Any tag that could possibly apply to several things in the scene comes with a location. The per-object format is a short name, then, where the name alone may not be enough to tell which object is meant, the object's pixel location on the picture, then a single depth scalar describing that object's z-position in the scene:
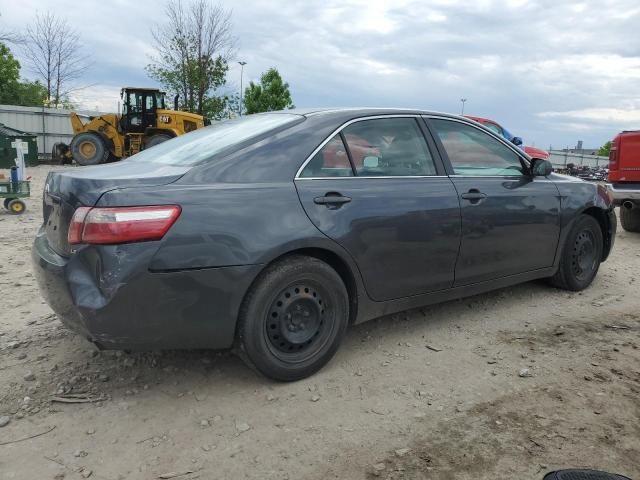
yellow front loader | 19.31
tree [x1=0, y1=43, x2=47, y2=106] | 42.44
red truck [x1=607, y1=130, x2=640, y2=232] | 7.32
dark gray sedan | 2.60
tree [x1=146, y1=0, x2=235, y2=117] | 29.34
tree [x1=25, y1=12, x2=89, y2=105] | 34.62
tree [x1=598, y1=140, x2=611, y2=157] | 55.33
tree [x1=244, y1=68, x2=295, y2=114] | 33.22
